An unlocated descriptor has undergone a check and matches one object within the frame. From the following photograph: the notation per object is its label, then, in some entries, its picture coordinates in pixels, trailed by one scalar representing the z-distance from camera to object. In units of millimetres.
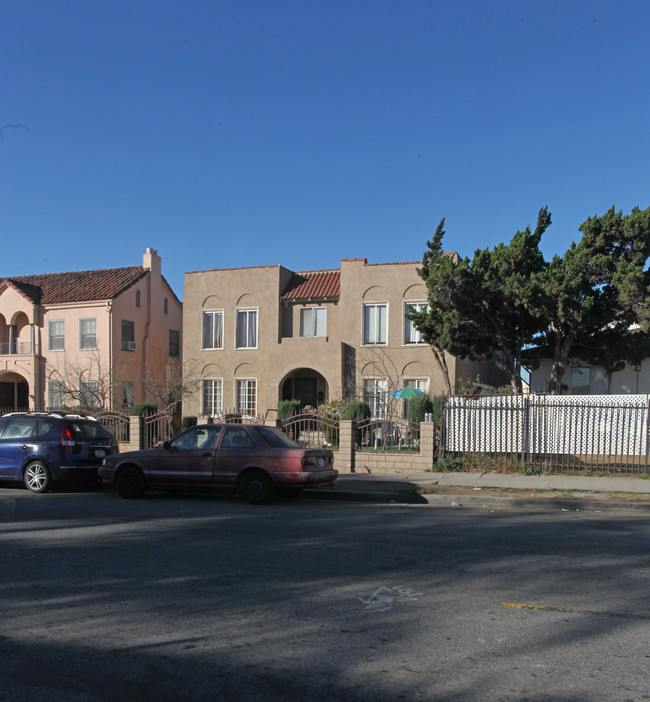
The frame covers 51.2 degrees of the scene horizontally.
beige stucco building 25281
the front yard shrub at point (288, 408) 24188
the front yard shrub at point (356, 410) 21344
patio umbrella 23200
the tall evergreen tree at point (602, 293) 17547
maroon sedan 11875
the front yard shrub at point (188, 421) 25828
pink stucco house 30219
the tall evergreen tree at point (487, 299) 18484
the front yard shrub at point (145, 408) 24638
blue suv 13586
